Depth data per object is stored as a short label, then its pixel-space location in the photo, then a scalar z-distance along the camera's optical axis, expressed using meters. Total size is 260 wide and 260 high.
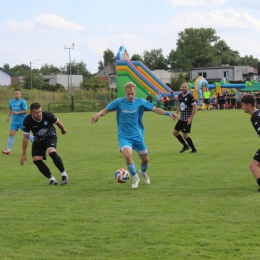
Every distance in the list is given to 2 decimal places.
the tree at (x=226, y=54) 148.88
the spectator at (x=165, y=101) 46.69
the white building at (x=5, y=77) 102.44
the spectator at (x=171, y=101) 46.69
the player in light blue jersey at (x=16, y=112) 15.81
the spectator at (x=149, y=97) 45.84
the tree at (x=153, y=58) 146.50
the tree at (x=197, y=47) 140.00
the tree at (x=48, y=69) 166.38
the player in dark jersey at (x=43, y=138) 9.87
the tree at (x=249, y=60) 157.45
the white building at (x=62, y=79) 121.00
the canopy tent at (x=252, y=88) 50.83
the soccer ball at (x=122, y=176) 9.66
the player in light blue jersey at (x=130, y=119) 9.48
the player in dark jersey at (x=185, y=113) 14.65
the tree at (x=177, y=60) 137.88
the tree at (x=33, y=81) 105.12
